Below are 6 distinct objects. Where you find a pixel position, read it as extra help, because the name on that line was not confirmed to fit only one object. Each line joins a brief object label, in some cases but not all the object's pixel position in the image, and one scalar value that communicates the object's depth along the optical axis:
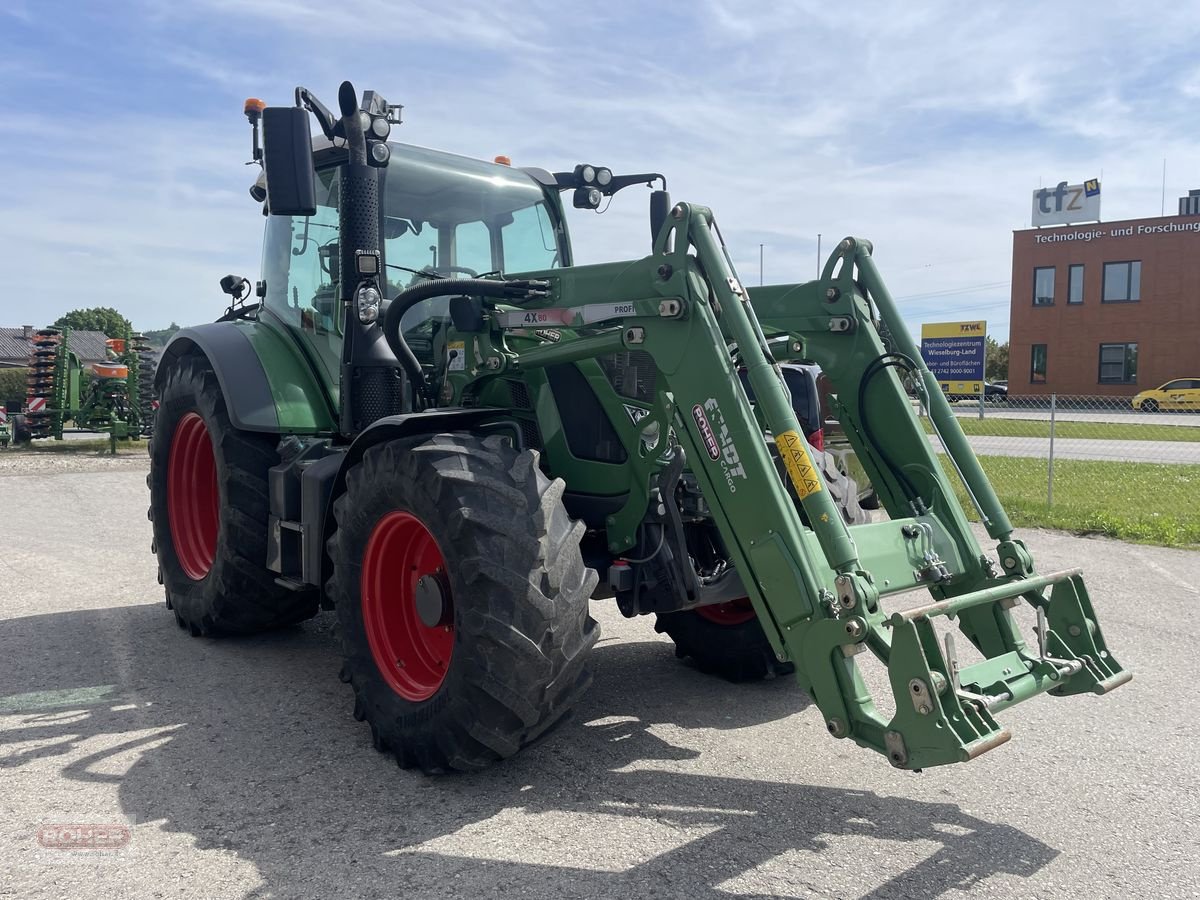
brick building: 39.66
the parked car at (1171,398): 35.44
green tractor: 3.33
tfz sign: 42.09
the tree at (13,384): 35.64
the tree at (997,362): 60.97
